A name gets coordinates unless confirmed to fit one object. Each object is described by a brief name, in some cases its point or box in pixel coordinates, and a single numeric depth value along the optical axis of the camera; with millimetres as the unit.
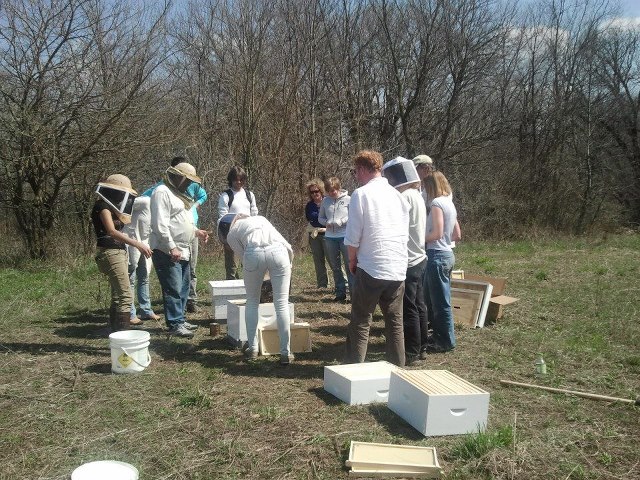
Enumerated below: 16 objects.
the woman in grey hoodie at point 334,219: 7879
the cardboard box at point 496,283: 7879
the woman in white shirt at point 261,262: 5094
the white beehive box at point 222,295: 6738
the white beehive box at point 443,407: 3885
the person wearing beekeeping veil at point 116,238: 5863
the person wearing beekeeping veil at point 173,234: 5879
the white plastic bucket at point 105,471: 3229
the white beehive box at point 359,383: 4449
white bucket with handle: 5145
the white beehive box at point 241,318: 5855
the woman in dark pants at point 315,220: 8547
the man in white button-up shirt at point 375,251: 4719
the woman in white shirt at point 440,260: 5715
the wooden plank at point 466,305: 7065
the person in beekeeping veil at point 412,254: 5309
